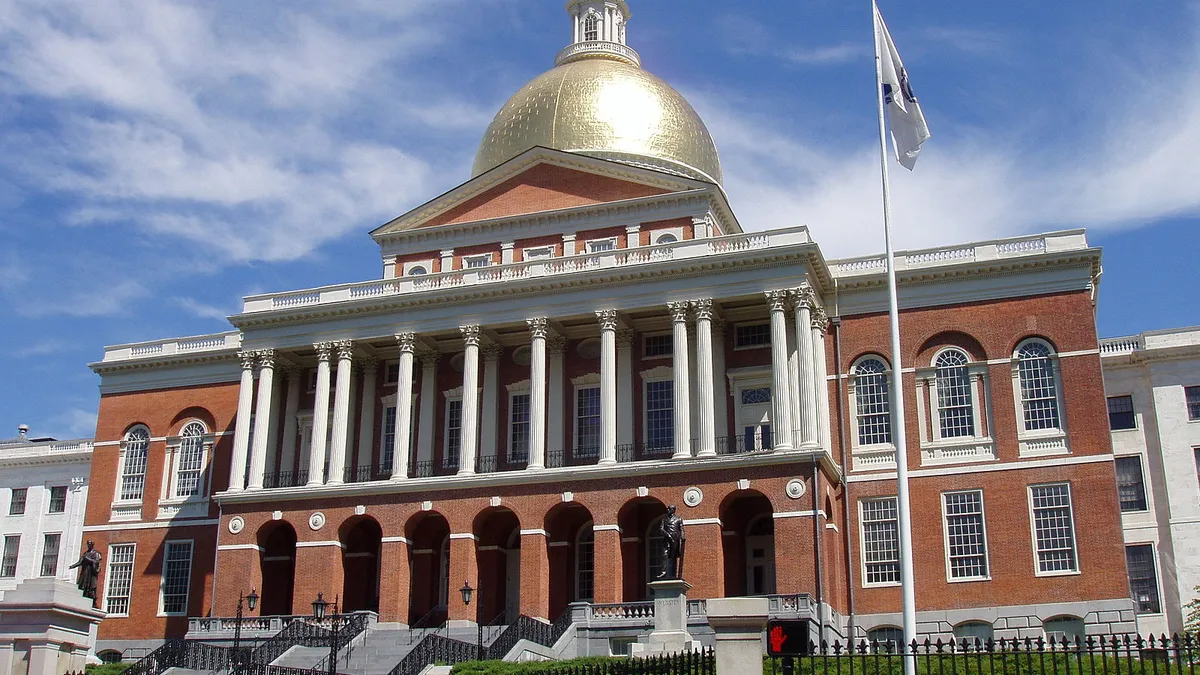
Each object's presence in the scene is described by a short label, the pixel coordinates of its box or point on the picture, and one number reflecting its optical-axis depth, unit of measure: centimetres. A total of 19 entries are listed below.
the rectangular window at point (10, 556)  6700
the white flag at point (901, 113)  2994
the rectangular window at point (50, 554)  6638
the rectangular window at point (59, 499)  6769
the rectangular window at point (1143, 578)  5153
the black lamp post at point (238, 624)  3853
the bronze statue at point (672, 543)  3841
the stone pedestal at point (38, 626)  2255
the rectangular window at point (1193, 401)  5339
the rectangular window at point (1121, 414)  5417
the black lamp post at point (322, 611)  4088
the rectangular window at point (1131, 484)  5322
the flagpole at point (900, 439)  2488
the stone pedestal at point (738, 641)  1948
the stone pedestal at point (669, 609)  3544
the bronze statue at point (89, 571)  3425
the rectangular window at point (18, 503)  6838
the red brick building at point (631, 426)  4350
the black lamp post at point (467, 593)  4353
